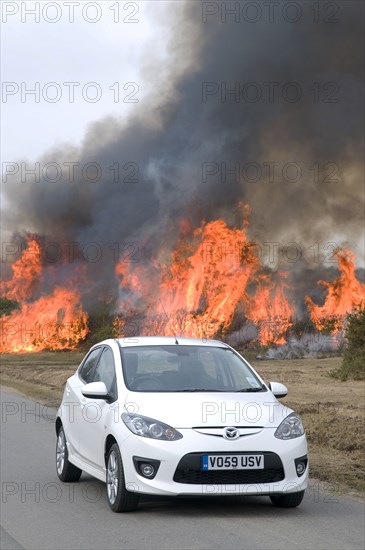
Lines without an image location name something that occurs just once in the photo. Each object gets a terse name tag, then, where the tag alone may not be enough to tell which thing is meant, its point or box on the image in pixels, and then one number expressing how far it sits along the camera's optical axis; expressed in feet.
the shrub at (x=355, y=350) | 110.83
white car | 26.43
